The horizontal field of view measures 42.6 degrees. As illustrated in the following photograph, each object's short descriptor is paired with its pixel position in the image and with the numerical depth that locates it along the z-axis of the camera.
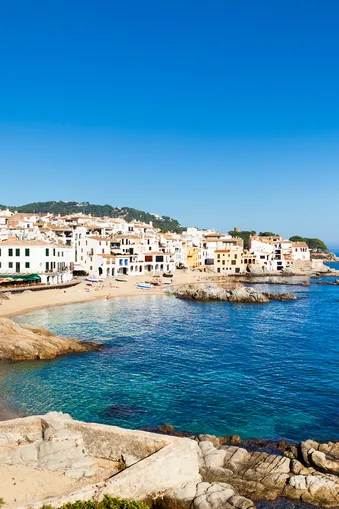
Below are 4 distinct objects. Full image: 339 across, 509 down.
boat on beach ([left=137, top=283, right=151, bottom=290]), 74.43
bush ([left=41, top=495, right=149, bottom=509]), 11.05
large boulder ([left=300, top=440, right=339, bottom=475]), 16.47
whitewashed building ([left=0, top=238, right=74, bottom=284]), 63.31
